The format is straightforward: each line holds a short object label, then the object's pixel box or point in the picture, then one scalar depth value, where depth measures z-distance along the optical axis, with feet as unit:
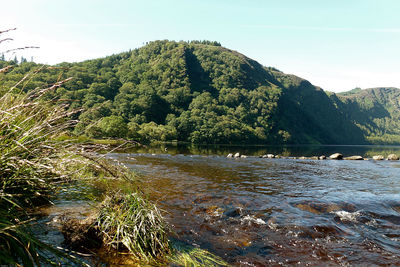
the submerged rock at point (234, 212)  31.17
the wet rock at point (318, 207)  35.09
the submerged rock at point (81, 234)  16.08
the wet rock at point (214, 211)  31.09
